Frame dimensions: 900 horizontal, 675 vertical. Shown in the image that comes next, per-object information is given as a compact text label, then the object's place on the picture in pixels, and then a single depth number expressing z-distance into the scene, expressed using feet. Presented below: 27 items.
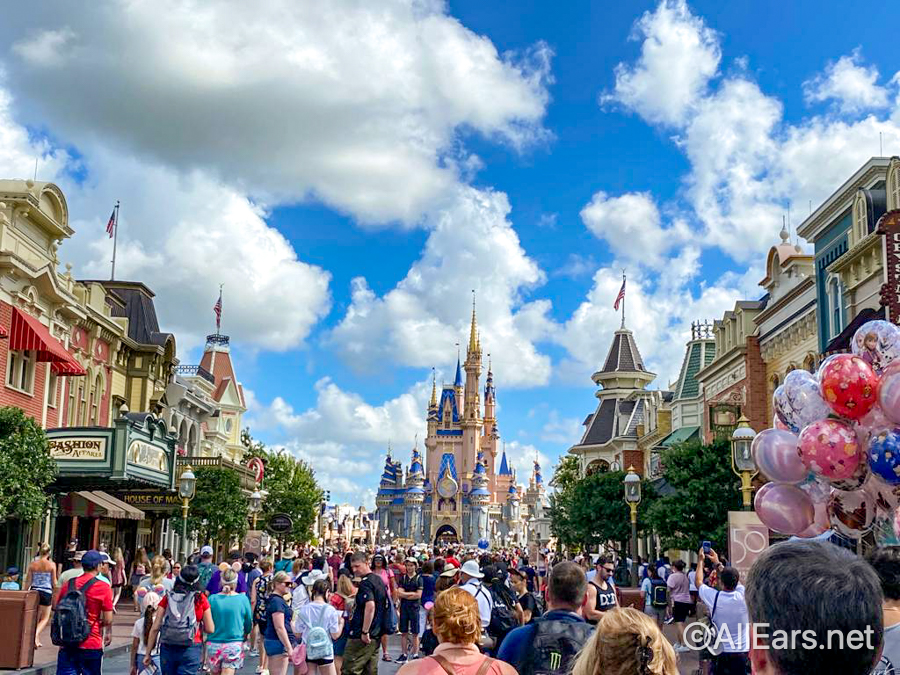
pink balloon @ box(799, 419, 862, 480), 38.45
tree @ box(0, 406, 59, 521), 71.36
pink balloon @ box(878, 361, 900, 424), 36.78
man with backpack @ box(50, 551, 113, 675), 38.09
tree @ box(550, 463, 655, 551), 169.27
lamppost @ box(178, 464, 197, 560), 88.63
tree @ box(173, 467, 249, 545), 133.18
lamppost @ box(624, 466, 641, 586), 96.02
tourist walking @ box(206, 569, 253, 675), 39.58
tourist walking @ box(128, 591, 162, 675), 41.70
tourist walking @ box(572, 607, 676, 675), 12.54
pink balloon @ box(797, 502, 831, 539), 41.39
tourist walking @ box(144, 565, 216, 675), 38.29
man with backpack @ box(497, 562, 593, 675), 20.33
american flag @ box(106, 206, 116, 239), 133.18
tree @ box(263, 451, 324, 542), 199.62
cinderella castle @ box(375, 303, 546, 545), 554.87
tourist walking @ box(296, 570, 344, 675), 38.40
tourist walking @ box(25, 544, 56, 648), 62.39
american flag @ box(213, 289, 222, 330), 195.48
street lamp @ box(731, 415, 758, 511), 68.33
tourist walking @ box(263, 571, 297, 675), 41.45
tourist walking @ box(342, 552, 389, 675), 39.82
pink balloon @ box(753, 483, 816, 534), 41.14
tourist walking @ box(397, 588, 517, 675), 18.43
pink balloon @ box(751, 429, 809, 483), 41.11
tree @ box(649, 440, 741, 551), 106.32
